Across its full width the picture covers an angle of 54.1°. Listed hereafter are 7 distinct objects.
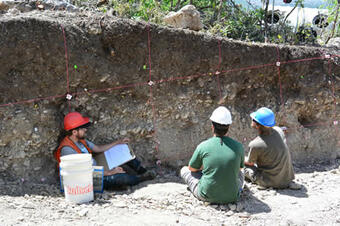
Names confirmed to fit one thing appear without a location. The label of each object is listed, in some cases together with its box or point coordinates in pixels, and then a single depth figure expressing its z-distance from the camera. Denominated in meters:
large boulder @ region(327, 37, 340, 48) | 7.01
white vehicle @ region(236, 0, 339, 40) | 7.50
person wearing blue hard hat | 4.14
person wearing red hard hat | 4.00
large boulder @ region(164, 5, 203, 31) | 5.55
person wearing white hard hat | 3.64
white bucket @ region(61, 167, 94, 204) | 3.46
